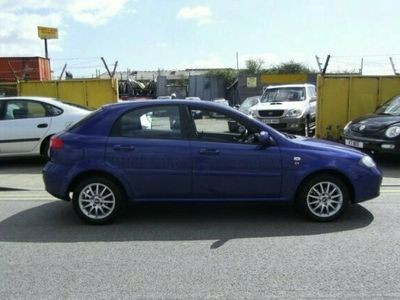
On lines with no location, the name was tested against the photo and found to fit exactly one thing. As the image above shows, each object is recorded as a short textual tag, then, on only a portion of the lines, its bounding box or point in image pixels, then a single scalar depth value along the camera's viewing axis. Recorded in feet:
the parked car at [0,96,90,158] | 34.53
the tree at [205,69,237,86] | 161.53
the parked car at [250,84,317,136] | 49.34
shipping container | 86.98
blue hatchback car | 19.80
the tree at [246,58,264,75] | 199.77
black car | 32.42
